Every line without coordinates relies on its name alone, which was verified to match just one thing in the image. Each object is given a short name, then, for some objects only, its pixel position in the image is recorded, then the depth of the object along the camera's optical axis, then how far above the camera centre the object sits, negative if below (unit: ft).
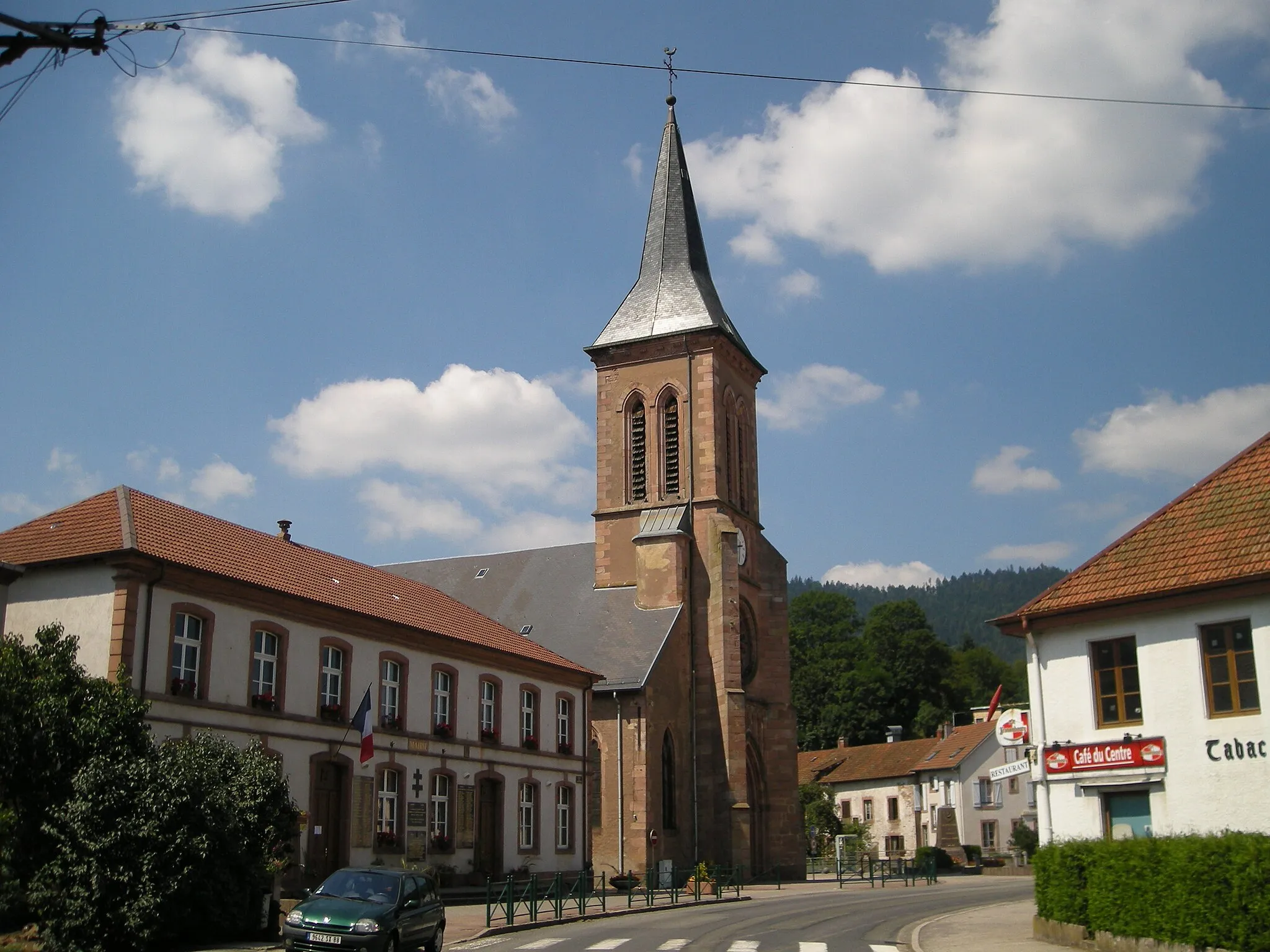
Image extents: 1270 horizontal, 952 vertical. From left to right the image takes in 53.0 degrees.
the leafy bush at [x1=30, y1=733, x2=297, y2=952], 61.31 -3.80
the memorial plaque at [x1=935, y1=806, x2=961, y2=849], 215.51 -9.52
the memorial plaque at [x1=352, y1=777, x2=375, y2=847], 93.50 -2.45
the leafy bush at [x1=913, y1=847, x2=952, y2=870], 177.00 -12.21
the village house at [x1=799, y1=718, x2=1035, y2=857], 217.97 -3.94
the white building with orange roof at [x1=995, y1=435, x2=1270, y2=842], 65.00 +5.16
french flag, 90.63 +3.72
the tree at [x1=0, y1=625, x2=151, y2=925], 63.52 +2.07
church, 145.07 +23.02
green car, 54.54 -5.92
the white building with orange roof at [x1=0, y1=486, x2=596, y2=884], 79.15 +7.53
